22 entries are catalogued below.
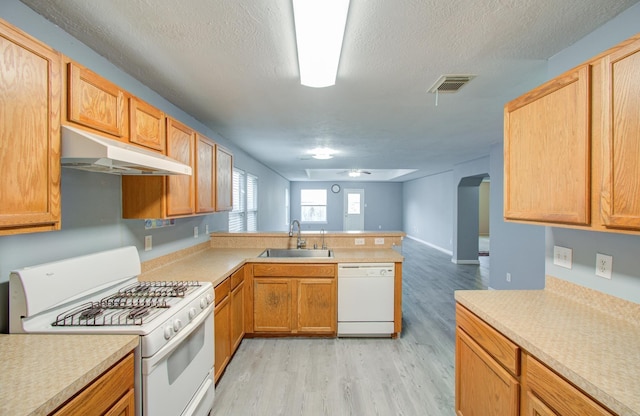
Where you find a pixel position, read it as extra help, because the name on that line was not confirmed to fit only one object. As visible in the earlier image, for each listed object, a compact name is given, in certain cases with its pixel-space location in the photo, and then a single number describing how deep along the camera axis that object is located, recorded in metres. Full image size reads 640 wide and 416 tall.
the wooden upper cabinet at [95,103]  1.28
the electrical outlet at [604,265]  1.45
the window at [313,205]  11.77
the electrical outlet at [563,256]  1.68
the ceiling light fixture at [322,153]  4.80
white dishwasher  2.90
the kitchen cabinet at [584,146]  1.10
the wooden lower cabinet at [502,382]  1.01
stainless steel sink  3.34
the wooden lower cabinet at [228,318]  2.19
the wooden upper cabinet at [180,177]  2.06
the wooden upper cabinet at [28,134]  1.02
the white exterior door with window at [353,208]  11.62
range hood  1.23
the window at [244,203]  4.68
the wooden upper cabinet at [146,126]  1.68
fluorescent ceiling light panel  1.25
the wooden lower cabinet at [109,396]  0.94
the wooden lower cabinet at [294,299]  2.91
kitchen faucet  3.44
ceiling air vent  2.07
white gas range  1.25
